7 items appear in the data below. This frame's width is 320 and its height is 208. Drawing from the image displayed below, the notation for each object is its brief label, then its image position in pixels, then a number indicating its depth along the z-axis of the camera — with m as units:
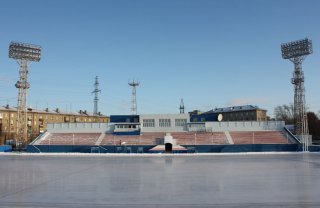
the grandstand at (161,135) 59.91
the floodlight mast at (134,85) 101.01
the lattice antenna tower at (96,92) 128.93
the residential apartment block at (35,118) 113.56
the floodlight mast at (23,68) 70.81
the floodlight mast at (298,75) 68.12
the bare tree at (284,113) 135.41
